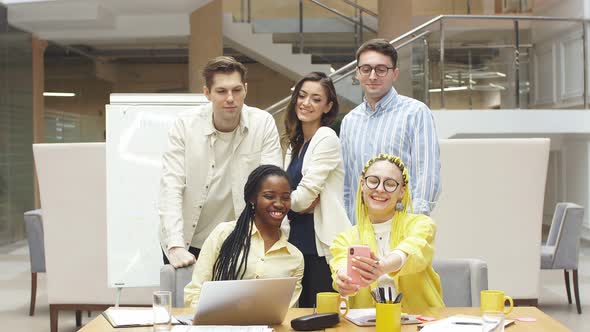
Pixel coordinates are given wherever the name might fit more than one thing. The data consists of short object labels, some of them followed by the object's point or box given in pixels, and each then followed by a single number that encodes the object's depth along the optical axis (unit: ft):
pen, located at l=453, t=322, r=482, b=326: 8.00
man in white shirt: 11.24
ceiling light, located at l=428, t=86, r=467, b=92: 30.94
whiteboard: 15.62
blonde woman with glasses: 9.05
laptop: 7.74
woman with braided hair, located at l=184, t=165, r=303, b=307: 9.86
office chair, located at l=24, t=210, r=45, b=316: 20.39
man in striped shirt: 10.94
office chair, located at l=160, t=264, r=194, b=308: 10.19
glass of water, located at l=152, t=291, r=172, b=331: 7.61
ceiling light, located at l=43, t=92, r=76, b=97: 46.53
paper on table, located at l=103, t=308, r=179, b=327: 8.20
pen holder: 7.71
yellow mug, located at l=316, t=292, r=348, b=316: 8.39
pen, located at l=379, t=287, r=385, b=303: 8.22
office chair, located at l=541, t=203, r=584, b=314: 20.54
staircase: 40.70
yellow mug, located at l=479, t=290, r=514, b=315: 8.18
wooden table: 8.01
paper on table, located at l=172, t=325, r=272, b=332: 7.75
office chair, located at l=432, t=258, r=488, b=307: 10.24
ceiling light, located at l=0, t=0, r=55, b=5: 33.72
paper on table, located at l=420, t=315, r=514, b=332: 7.73
